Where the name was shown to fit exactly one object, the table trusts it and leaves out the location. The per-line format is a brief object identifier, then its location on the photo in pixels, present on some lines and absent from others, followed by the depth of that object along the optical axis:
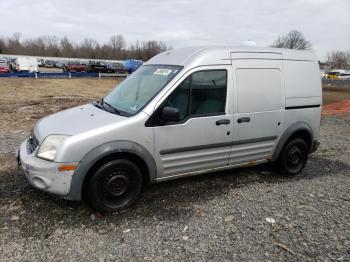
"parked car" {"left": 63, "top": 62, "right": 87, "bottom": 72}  51.22
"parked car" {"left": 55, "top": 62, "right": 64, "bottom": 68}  64.83
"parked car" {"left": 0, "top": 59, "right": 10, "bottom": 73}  37.81
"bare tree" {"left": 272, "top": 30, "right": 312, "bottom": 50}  93.11
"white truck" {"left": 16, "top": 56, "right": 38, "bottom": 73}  47.41
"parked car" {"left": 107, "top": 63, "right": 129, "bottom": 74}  50.23
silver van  3.70
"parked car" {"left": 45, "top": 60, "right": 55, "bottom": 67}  68.79
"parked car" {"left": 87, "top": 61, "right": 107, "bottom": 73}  48.88
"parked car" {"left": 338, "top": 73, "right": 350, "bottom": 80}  68.65
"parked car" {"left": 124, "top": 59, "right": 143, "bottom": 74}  54.58
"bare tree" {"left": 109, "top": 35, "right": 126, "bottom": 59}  115.26
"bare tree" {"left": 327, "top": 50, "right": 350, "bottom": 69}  130.50
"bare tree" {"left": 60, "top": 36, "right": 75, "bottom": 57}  116.94
